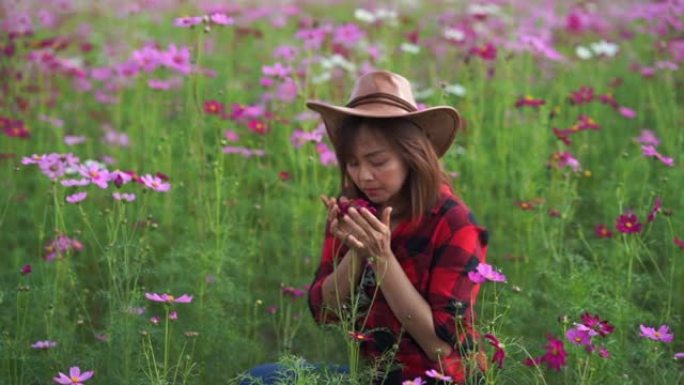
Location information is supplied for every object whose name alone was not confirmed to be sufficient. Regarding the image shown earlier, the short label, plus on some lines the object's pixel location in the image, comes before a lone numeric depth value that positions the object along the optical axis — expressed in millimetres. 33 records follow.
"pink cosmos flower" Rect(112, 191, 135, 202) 2770
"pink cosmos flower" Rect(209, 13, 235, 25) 3568
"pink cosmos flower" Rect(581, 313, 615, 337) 2318
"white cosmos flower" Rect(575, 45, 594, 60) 4926
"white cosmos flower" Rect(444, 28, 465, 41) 4996
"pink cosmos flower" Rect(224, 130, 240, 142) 4053
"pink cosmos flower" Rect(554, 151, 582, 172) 3682
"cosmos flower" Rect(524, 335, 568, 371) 2395
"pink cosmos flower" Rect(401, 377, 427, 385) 2299
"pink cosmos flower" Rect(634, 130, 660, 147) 4178
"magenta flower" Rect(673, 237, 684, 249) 2912
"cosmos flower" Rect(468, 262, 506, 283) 2324
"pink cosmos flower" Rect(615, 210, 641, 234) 2830
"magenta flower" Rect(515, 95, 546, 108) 3922
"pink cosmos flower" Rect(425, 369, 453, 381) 2270
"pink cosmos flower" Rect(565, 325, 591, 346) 2391
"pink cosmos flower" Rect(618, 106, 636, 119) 4555
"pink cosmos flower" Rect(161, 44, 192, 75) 4176
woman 2520
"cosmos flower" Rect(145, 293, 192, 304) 2510
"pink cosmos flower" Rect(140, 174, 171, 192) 2949
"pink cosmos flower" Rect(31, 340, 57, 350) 2840
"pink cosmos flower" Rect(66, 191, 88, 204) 2949
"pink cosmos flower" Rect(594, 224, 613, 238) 3365
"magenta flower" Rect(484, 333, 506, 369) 2156
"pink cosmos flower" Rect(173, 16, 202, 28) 3511
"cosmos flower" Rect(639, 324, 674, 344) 2580
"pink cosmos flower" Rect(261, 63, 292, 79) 4000
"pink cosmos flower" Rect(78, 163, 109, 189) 2914
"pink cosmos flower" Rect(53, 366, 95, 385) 2457
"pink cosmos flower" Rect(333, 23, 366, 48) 5172
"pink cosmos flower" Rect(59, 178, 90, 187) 2933
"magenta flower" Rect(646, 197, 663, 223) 2834
